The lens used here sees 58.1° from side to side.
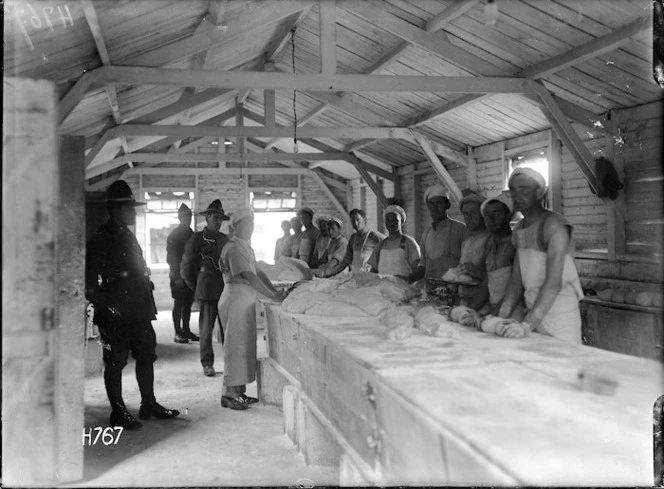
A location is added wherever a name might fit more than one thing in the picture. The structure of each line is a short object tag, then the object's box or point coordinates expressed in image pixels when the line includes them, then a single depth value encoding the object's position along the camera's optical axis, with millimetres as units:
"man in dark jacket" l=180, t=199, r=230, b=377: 6676
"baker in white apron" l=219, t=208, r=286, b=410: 5293
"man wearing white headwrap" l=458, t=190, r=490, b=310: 4121
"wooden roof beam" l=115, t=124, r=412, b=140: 8961
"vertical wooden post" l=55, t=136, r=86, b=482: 3617
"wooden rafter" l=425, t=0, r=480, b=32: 5355
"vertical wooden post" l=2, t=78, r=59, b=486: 2867
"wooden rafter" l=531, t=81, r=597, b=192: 5965
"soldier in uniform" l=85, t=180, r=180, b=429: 4598
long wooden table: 1630
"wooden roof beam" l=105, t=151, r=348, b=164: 11602
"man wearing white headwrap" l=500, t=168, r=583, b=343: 3301
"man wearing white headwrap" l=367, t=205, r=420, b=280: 5914
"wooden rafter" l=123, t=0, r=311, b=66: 5637
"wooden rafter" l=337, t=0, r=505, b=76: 6188
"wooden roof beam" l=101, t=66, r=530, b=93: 5633
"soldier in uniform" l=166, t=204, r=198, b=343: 8602
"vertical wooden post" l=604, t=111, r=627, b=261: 5969
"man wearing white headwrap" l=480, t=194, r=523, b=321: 3867
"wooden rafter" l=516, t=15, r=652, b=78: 4676
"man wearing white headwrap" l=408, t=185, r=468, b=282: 5238
